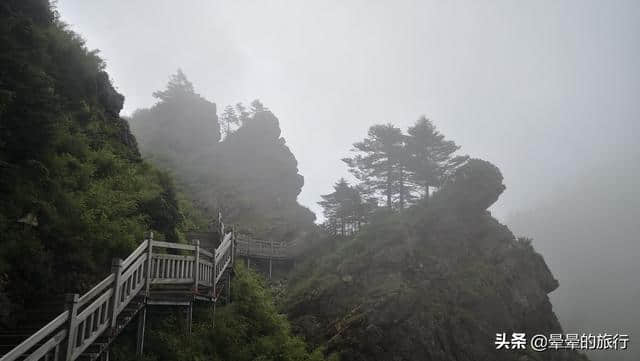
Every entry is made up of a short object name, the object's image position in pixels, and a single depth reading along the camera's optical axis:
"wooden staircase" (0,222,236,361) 7.12
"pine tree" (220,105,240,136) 73.31
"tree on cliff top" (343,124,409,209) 43.50
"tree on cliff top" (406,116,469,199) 41.34
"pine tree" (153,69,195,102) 64.31
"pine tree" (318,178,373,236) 39.34
